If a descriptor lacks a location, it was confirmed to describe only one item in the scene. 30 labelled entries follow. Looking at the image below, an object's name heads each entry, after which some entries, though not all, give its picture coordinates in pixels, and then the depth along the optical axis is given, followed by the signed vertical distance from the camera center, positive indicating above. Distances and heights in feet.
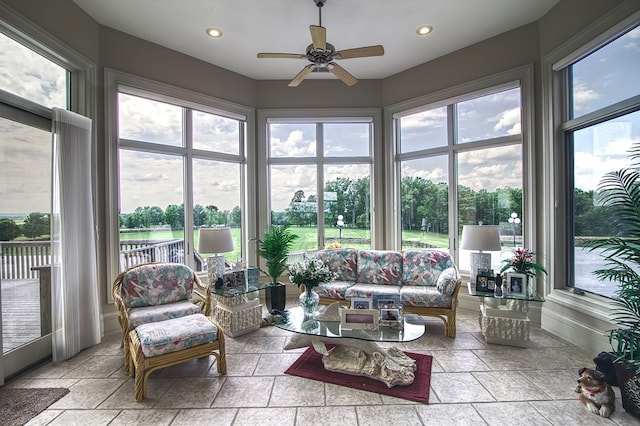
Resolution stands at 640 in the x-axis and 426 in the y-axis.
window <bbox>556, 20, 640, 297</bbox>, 9.41 +2.61
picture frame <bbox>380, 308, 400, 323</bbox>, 9.25 -3.05
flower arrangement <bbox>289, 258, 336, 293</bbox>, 10.57 -2.05
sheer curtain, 10.04 -0.83
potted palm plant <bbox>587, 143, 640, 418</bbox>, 6.99 -2.32
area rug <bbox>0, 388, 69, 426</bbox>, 7.25 -4.62
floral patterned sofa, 11.83 -2.88
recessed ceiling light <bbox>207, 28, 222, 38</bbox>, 12.60 +7.43
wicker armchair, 9.43 -2.70
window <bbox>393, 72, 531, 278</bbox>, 13.64 +2.19
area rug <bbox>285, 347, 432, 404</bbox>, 7.99 -4.60
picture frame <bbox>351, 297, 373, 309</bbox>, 9.69 -2.81
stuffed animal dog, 7.13 -4.28
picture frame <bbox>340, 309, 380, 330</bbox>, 9.15 -3.13
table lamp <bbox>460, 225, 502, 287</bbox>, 11.54 -1.03
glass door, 9.08 -0.70
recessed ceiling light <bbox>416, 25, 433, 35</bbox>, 12.65 +7.44
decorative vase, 10.48 -3.01
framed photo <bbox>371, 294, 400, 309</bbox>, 9.68 -2.78
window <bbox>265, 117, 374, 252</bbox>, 17.78 +1.77
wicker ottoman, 7.98 -3.45
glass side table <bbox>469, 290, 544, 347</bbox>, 10.57 -3.78
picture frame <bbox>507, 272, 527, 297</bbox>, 10.97 -2.61
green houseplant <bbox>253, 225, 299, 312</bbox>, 13.80 -2.12
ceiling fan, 9.36 +5.17
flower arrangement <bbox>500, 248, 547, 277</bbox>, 11.30 -1.92
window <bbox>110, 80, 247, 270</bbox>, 13.33 +1.98
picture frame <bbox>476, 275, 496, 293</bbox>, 11.24 -2.66
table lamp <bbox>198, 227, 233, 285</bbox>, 11.89 -1.07
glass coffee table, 8.54 -3.94
